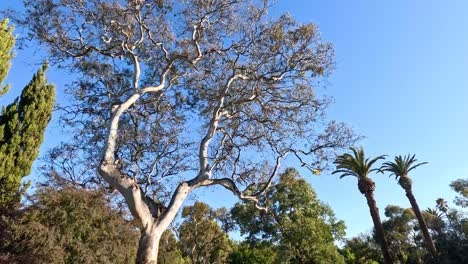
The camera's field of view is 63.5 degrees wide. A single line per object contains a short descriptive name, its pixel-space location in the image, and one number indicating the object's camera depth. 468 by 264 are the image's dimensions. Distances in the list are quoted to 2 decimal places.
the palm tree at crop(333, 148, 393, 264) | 23.19
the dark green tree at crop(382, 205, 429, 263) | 41.94
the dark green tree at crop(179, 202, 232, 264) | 31.98
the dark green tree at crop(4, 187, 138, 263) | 10.86
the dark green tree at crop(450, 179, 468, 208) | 40.33
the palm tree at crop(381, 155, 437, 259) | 28.31
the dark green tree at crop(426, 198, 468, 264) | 37.00
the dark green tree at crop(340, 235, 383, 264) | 41.26
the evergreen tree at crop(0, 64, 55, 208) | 12.74
